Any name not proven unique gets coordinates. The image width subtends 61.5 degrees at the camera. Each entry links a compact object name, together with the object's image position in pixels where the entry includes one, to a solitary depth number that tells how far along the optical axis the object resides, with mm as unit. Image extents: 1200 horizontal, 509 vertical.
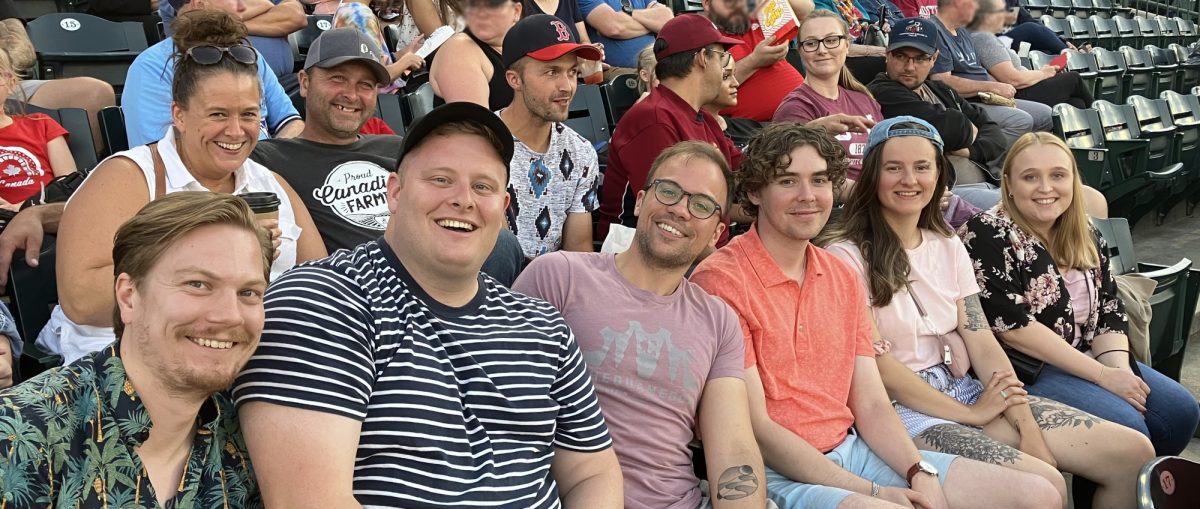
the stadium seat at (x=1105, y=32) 12533
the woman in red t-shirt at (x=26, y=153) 3318
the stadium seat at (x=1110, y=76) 9562
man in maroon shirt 3482
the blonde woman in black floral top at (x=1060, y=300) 3373
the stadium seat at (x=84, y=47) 4672
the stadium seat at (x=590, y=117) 4777
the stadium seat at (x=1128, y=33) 12938
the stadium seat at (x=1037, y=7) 12352
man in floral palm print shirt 1438
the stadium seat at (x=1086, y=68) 9359
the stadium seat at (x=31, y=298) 2559
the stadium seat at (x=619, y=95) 5086
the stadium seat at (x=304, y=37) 5078
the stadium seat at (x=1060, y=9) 12859
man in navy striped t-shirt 1629
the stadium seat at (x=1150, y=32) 13266
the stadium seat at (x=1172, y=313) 4180
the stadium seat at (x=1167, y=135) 7586
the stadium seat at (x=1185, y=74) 11195
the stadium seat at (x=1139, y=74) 10133
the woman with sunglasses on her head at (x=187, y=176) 2164
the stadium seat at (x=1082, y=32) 12000
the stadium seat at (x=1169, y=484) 2689
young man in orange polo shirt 2578
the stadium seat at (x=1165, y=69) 10711
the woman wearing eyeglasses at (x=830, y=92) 4309
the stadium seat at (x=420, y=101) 4129
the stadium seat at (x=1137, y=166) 7055
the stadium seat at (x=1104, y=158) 6602
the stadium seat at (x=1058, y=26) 11438
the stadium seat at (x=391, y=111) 4113
